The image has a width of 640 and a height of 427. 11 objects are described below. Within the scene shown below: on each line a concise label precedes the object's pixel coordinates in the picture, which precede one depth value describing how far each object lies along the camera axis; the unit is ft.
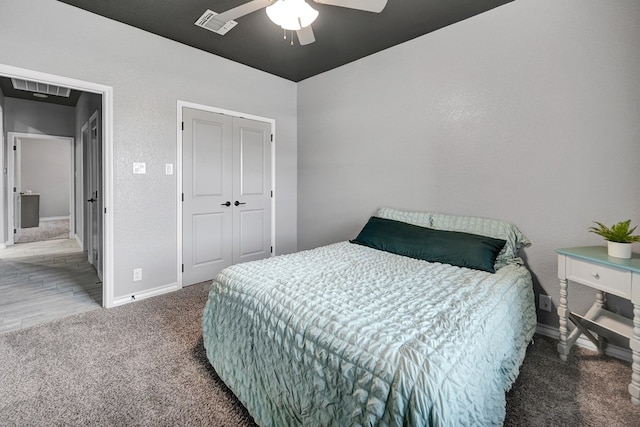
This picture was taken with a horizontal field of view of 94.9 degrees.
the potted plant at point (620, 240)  5.56
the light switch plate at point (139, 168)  9.30
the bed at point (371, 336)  3.04
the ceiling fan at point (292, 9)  5.82
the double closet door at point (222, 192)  10.67
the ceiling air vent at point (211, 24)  8.30
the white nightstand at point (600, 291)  5.06
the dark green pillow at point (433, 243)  6.89
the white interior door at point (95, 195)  11.35
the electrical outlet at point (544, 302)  7.40
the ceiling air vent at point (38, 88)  12.85
